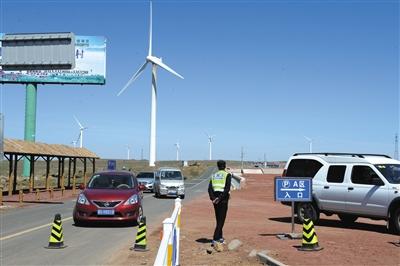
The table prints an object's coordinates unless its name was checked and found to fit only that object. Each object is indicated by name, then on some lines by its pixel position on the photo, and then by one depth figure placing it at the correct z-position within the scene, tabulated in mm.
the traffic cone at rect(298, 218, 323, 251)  11562
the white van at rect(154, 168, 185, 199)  34219
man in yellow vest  12039
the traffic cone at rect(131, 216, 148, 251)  11992
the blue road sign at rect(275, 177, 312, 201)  13992
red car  15820
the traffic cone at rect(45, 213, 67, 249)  12086
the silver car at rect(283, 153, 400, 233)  14914
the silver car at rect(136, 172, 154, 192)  41719
